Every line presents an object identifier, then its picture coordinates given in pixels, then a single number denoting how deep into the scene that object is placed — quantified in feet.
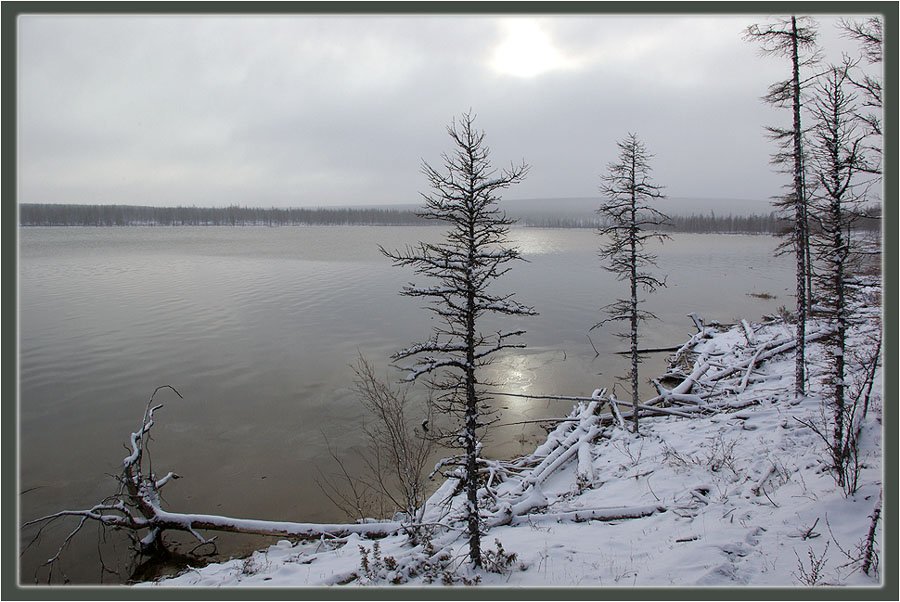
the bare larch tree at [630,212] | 45.65
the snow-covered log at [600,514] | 33.40
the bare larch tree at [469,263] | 23.27
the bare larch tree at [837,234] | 32.73
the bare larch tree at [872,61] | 34.35
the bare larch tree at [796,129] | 43.73
